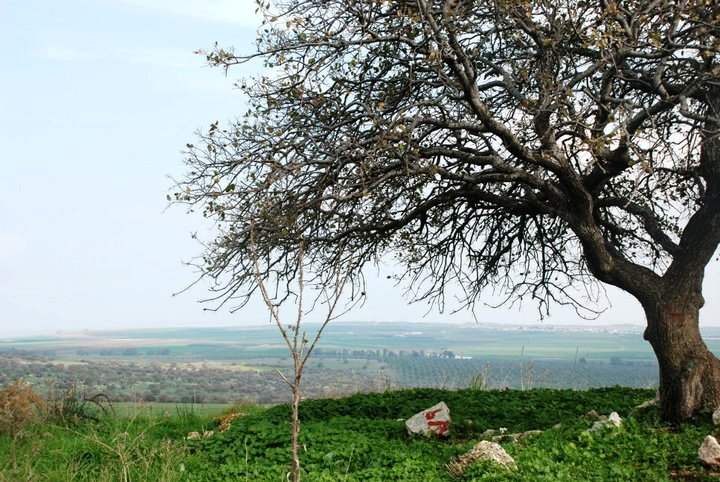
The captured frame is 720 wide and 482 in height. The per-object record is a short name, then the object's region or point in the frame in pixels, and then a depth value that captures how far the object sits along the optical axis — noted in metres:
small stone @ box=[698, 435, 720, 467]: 7.66
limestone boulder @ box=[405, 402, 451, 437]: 9.99
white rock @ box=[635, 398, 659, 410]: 10.30
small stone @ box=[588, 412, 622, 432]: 8.94
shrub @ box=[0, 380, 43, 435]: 10.52
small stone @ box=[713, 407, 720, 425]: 9.16
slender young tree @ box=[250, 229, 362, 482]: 5.11
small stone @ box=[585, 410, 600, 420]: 10.26
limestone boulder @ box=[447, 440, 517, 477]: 7.60
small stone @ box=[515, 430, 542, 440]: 9.30
